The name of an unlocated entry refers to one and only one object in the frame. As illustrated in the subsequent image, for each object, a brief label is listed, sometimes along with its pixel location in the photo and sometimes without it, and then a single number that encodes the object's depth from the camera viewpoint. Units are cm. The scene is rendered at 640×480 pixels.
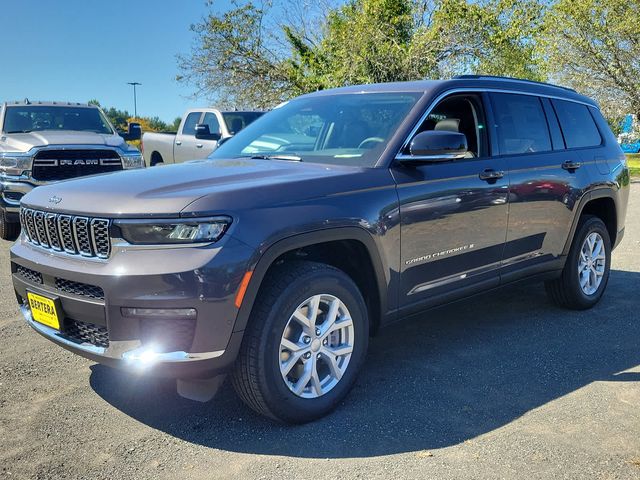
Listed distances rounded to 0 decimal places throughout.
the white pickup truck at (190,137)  1209
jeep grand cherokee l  296
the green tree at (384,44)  1858
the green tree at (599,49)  2020
